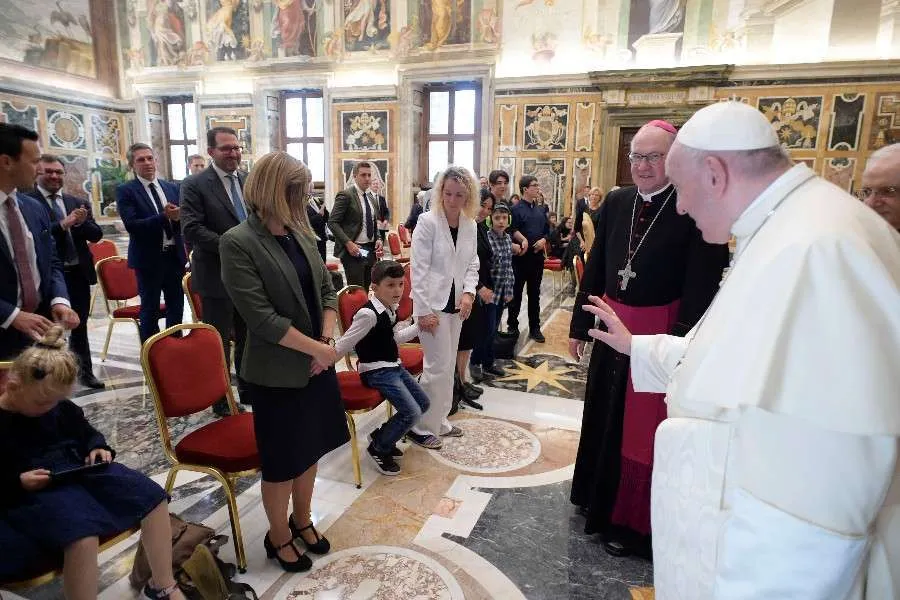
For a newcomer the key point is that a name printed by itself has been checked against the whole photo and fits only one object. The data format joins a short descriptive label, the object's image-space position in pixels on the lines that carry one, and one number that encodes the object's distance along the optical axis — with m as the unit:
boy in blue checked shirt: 4.79
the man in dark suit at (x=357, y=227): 5.65
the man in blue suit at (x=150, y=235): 4.20
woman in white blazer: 3.37
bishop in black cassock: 2.33
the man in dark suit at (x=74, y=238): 4.10
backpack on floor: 2.03
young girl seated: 1.65
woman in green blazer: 2.06
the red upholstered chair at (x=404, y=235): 9.43
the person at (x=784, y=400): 1.00
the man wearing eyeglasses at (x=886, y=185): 2.15
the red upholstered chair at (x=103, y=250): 6.05
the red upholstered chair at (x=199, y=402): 2.24
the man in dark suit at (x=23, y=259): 2.47
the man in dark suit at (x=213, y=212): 3.66
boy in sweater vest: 3.04
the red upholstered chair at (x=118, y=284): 4.80
